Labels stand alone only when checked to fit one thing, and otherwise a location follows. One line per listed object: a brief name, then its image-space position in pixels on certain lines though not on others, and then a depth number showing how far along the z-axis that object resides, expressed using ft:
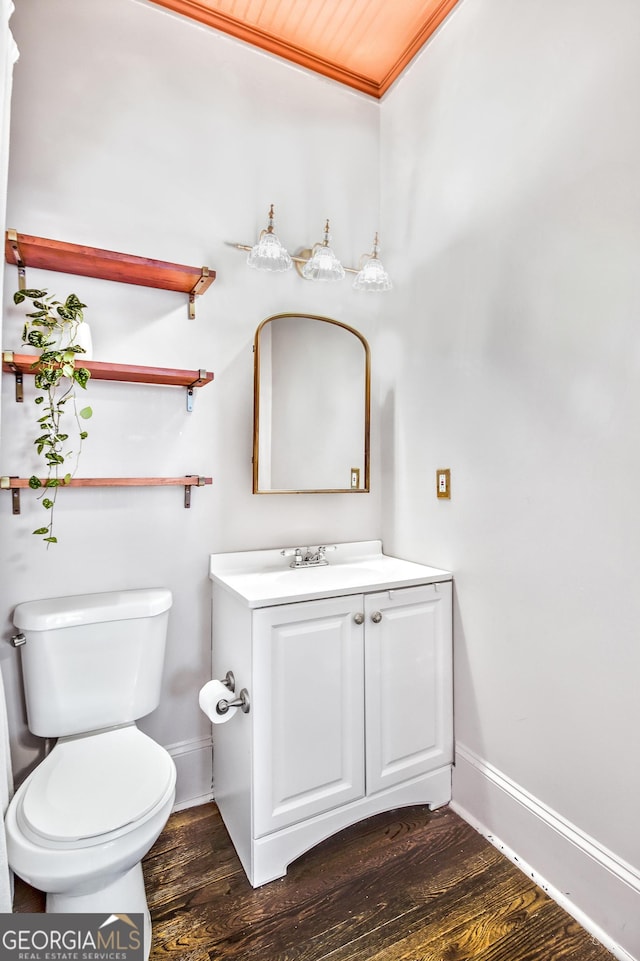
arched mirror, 6.39
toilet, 3.58
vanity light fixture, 6.00
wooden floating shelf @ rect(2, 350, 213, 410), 4.73
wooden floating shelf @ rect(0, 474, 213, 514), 4.91
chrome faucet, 6.49
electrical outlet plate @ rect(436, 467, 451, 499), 6.06
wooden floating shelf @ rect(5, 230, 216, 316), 4.80
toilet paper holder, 4.83
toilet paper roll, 4.90
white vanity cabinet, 4.75
